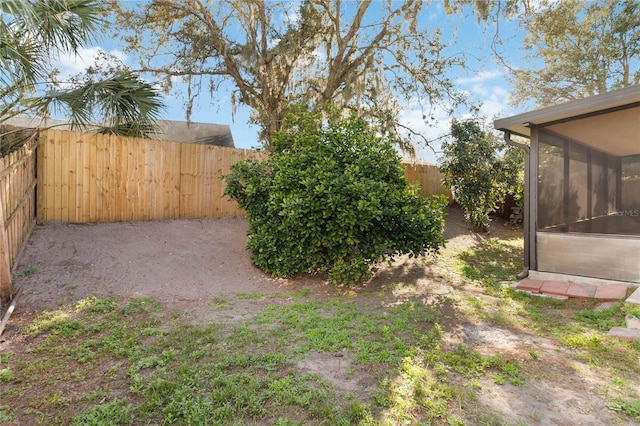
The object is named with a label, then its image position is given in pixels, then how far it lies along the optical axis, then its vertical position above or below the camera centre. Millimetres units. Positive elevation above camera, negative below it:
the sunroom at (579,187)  4566 +457
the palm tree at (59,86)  4172 +1825
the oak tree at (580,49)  10398 +5654
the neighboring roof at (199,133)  11836 +2890
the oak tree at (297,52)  8539 +4303
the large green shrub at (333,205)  4582 +125
